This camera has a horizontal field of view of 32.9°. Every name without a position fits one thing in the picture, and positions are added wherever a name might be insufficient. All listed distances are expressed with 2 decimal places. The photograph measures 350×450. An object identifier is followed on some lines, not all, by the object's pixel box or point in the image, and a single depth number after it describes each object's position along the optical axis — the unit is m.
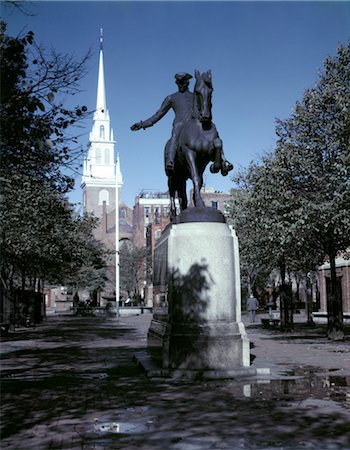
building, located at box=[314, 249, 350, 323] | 42.38
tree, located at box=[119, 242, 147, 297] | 86.06
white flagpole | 52.18
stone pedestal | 10.07
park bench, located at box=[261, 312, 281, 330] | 29.61
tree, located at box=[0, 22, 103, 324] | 10.34
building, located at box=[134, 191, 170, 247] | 103.50
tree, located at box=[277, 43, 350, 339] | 17.64
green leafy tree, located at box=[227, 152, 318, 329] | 18.56
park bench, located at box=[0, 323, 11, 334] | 24.56
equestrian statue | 11.19
